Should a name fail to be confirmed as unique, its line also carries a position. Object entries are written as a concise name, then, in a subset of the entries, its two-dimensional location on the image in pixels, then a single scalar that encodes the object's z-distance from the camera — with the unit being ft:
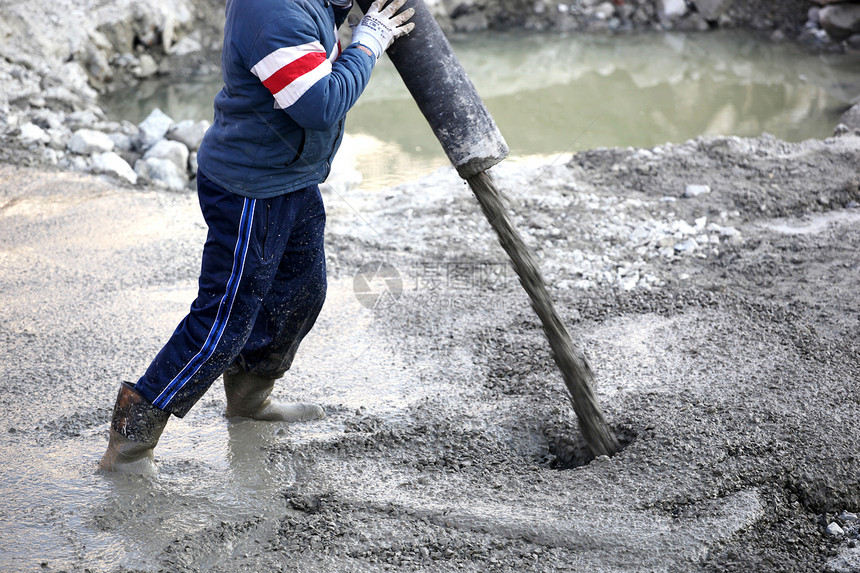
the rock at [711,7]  67.62
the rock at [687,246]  27.35
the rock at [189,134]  36.68
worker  13.08
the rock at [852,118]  40.29
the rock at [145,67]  55.06
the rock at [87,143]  35.24
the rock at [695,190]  31.42
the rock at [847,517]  14.60
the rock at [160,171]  34.60
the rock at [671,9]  68.13
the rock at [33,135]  35.51
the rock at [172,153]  35.55
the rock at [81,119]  38.83
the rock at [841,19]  60.90
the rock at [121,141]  37.35
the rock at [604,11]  69.35
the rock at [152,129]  37.04
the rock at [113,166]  33.47
